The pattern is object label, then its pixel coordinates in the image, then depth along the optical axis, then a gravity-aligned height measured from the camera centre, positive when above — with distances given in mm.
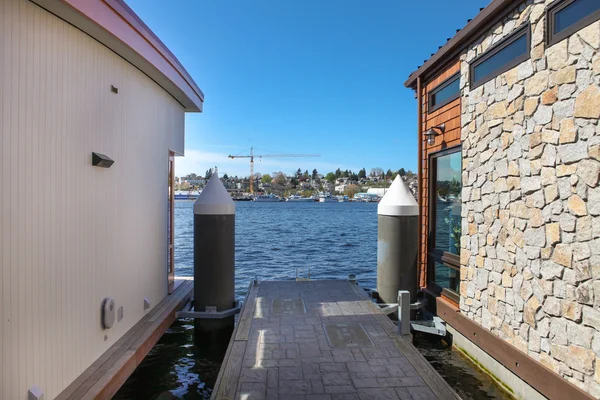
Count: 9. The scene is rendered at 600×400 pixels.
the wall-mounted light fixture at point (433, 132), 6617 +1143
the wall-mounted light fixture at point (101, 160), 4356 +423
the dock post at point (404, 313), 5289 -1421
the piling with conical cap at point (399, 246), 6930 -730
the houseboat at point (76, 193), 3141 +63
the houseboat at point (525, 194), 3447 +97
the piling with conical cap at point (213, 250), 6535 -774
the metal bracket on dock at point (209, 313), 6504 -1774
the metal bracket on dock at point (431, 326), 6215 -1884
